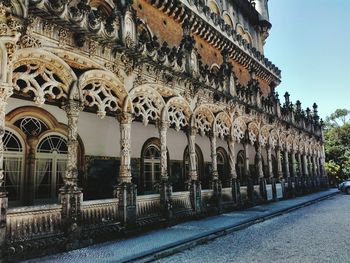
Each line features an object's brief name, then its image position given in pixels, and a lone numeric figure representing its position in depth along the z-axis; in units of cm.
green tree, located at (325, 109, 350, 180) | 3444
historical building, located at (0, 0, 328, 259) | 654
